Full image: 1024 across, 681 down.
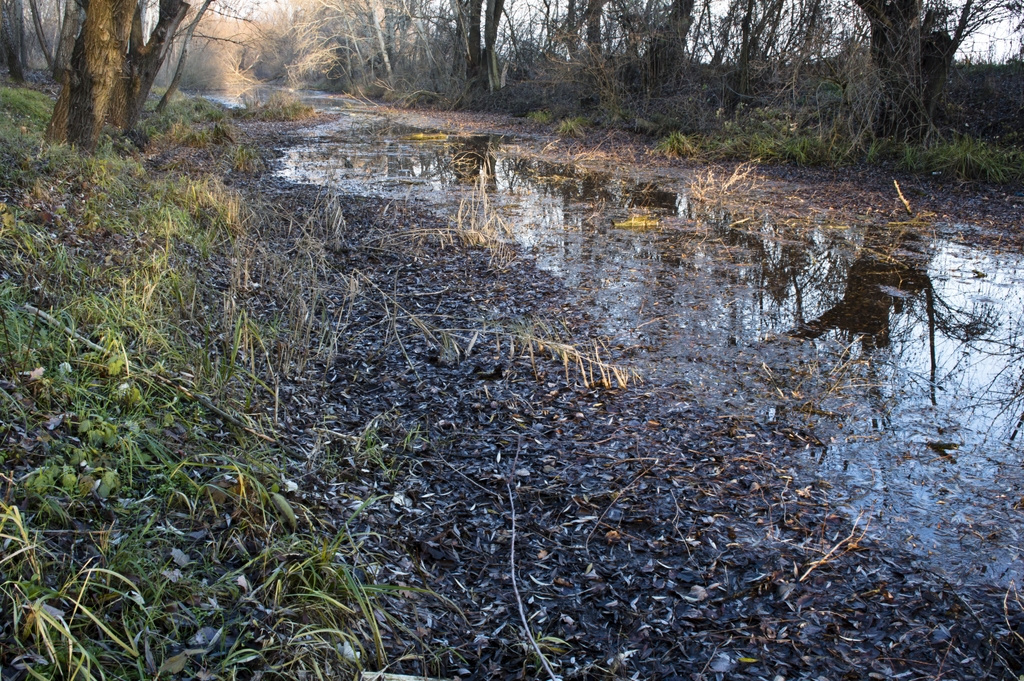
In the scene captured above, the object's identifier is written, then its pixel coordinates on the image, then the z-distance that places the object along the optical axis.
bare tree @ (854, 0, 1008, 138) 12.58
